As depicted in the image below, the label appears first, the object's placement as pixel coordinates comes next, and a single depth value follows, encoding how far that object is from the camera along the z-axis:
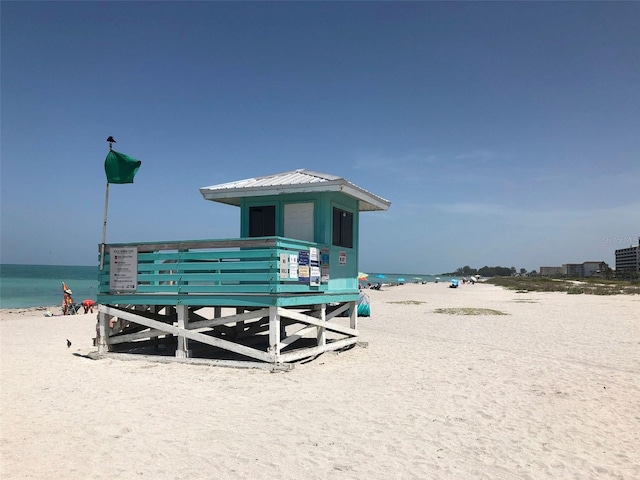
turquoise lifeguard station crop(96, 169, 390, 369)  9.29
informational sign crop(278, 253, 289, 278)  9.15
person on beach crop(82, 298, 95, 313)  25.02
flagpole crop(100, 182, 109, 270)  10.45
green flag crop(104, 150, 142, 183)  10.59
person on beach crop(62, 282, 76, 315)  24.08
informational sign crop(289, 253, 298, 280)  9.41
